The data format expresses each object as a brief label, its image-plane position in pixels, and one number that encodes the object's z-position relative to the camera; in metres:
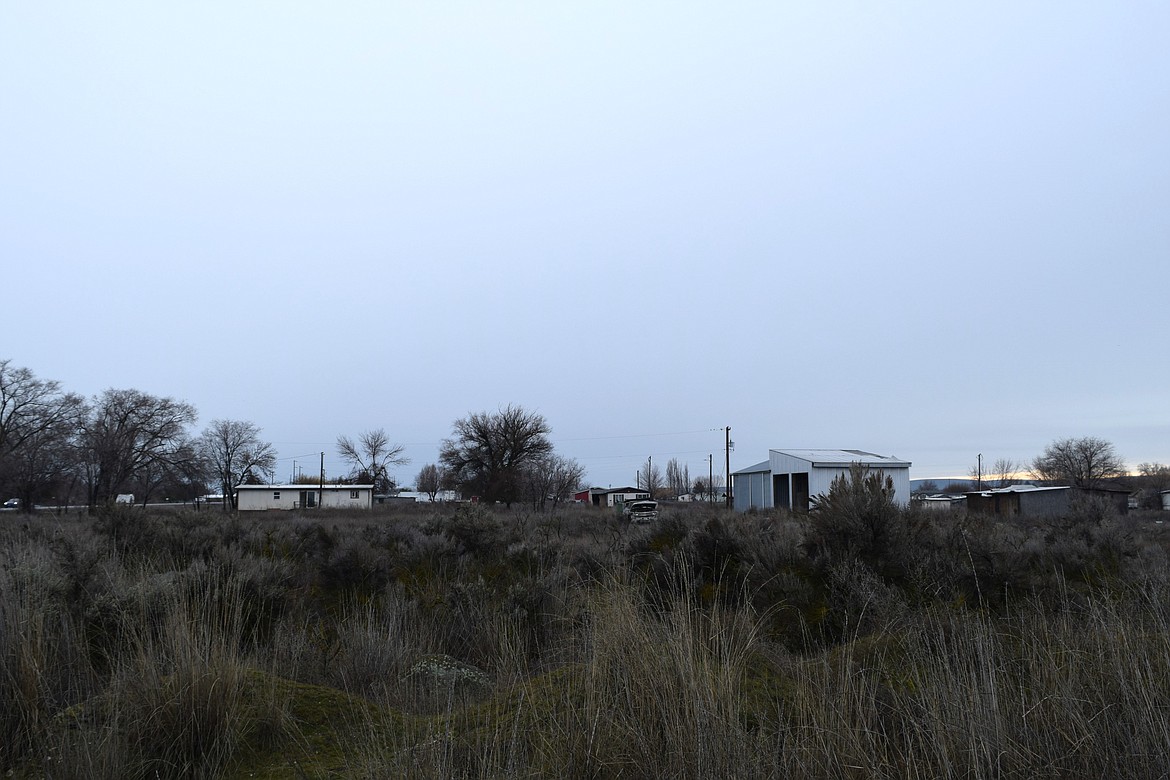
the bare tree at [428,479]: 102.20
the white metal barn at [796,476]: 33.25
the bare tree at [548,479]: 54.19
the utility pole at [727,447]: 51.51
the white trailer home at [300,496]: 62.81
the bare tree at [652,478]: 101.23
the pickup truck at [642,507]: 35.99
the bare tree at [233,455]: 82.06
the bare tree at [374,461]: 88.00
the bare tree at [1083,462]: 82.38
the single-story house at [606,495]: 71.39
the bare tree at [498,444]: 61.25
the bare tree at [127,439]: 52.69
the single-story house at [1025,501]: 33.81
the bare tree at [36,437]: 48.16
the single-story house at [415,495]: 94.12
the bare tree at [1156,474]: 73.88
